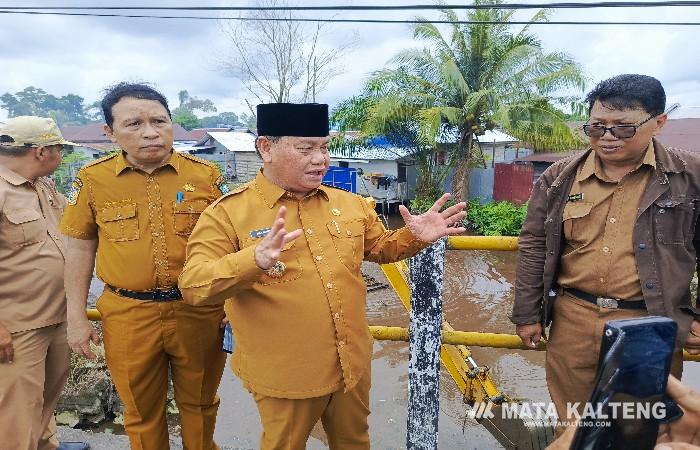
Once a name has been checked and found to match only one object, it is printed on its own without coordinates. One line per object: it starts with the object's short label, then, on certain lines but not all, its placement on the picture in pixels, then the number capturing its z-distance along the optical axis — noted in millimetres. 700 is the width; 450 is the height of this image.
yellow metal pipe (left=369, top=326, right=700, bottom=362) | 2156
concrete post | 2088
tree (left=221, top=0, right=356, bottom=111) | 23281
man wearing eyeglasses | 1847
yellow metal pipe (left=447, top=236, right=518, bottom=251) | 2082
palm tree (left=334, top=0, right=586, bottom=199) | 13594
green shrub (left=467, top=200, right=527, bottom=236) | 15172
